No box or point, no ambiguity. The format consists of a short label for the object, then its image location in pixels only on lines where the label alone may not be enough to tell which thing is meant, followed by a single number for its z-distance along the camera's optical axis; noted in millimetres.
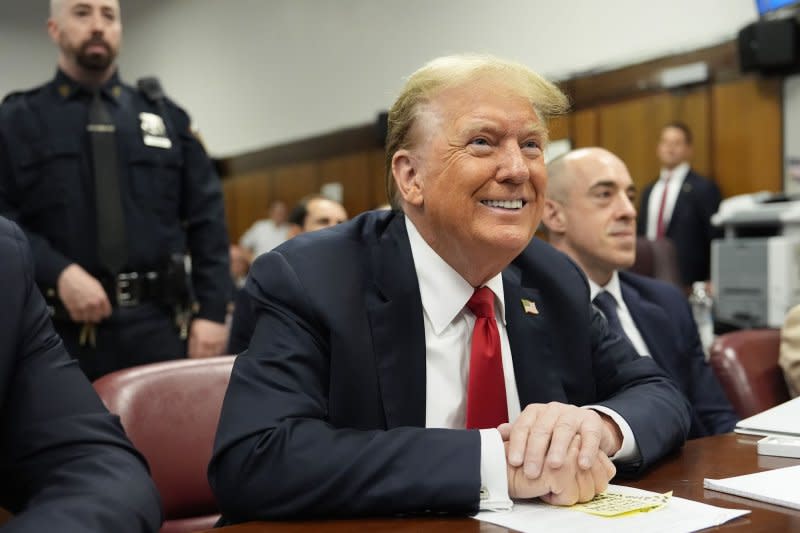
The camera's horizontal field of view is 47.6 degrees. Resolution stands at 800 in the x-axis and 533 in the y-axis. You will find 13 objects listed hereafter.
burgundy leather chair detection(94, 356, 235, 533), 1776
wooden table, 1146
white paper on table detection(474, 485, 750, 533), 1113
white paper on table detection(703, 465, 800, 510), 1207
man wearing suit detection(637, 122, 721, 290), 7262
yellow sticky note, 1194
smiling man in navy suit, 1275
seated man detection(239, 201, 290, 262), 11414
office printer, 4844
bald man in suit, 2604
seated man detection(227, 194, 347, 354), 4977
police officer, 2910
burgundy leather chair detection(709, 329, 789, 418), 2277
